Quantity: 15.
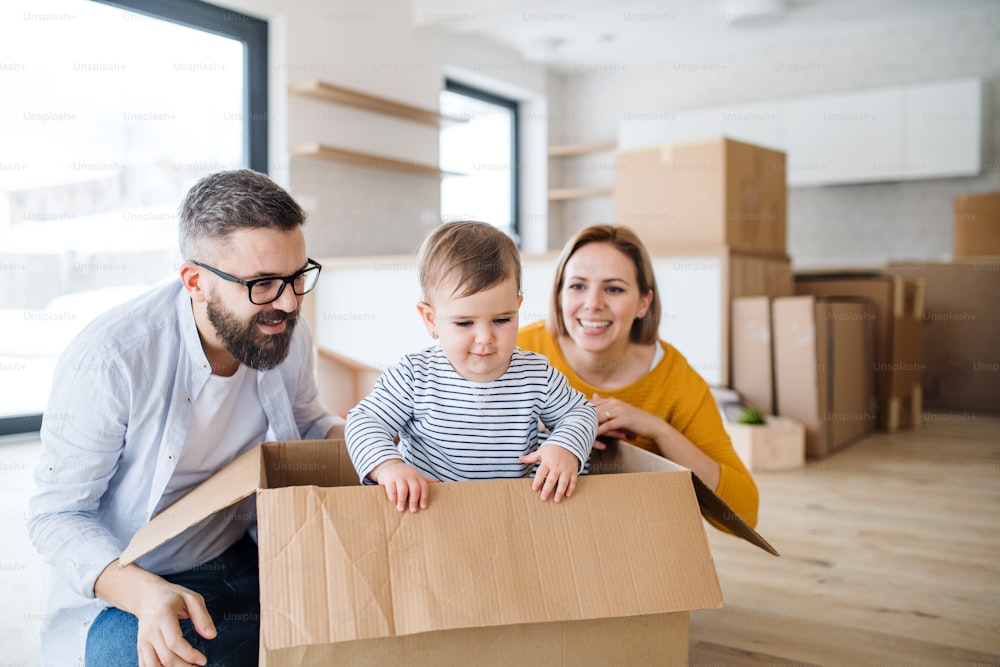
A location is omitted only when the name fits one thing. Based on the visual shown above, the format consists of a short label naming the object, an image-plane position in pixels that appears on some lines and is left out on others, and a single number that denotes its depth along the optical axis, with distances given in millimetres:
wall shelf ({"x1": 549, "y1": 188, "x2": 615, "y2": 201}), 6906
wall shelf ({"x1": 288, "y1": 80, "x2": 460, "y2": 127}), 4633
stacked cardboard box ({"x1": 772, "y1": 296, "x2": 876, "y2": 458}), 3463
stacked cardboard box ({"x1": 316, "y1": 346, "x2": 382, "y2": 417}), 3709
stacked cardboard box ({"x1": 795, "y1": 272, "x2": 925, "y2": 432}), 4176
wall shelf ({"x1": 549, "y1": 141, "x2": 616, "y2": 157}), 7051
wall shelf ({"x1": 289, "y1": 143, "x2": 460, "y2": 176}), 4646
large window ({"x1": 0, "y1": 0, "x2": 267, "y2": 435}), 3961
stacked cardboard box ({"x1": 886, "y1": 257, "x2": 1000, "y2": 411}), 4680
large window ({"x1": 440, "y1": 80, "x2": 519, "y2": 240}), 6389
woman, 1723
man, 1205
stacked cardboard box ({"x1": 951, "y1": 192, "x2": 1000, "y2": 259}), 4770
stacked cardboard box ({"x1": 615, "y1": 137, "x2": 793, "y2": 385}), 3596
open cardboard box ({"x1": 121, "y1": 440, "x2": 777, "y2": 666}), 905
